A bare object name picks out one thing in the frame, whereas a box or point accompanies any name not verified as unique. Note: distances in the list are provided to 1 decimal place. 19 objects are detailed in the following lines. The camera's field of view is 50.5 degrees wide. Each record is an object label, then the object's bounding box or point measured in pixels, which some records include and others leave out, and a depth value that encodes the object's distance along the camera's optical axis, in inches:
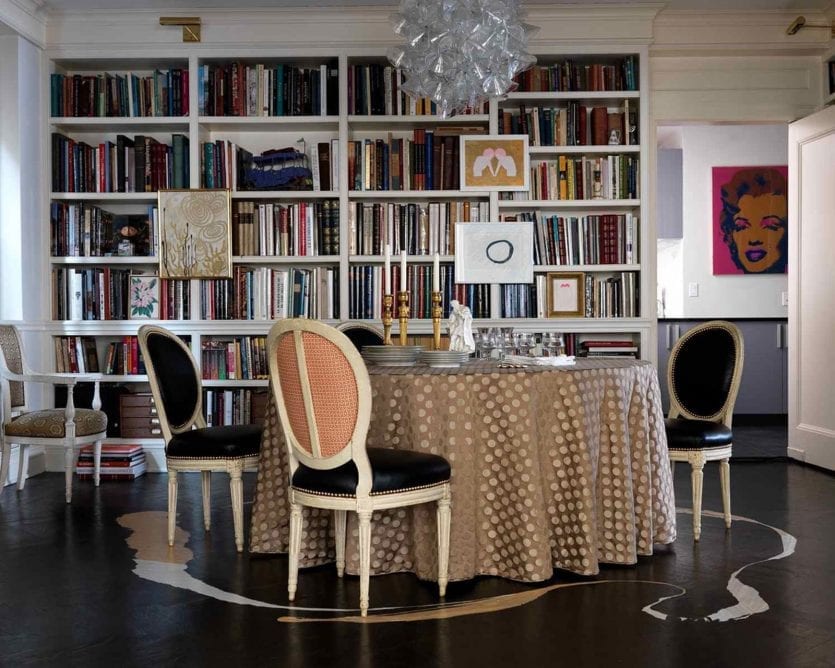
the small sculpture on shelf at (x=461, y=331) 148.1
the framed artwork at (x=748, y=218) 332.2
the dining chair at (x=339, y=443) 113.7
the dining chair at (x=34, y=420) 192.7
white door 224.5
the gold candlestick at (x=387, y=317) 143.9
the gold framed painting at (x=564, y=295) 231.3
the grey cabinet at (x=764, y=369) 324.2
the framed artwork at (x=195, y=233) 231.0
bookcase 229.9
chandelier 137.3
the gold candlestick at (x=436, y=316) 141.1
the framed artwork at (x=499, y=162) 228.7
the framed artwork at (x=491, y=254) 229.8
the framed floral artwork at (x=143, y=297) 235.5
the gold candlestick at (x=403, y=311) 144.8
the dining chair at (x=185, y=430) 144.7
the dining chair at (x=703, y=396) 152.6
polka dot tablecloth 125.0
